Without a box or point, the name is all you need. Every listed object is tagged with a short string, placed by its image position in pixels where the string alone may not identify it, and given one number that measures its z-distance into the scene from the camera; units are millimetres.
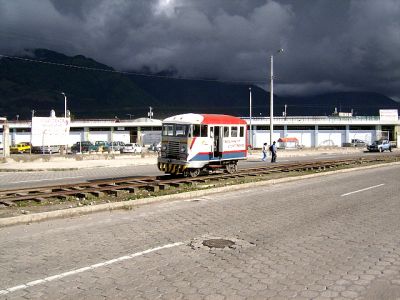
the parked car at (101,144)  51938
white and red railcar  18781
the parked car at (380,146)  57562
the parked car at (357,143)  81031
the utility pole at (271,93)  37312
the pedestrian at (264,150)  35922
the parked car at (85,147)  56331
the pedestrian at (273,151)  32463
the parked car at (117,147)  52000
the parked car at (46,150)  42100
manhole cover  7941
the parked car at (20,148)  61250
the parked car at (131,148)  50969
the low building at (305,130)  95438
